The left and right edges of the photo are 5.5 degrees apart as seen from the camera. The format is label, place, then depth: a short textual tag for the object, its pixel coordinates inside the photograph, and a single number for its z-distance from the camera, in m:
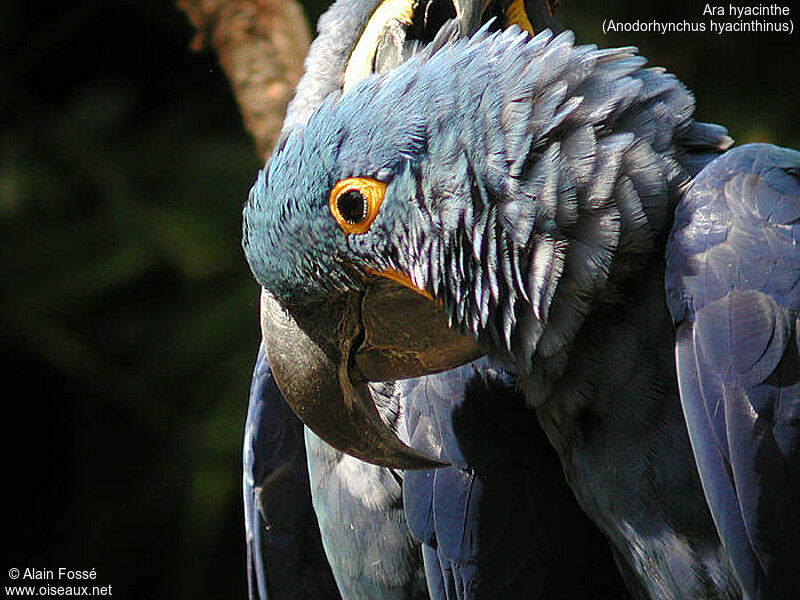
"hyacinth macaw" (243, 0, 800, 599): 3.29
